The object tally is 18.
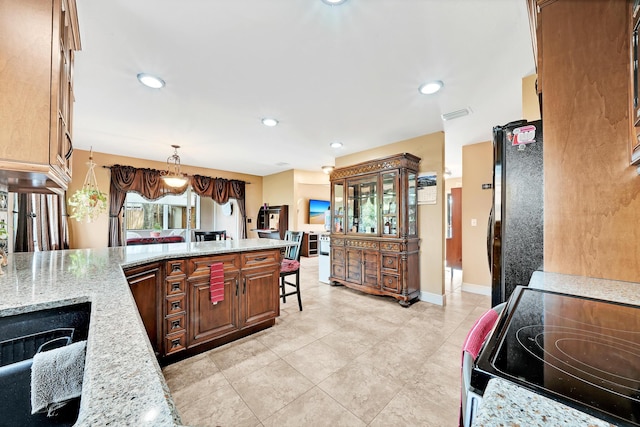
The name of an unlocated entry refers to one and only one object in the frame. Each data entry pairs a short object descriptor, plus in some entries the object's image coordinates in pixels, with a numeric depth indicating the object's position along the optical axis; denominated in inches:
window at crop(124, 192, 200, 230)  243.9
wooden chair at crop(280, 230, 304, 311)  123.0
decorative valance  196.9
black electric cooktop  16.4
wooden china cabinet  137.2
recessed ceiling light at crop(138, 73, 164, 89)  87.4
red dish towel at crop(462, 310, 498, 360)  28.1
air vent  111.3
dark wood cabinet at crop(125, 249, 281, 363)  76.5
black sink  27.1
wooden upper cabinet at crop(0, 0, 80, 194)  38.8
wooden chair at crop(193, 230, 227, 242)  259.1
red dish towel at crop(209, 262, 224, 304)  87.7
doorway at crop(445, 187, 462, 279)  199.9
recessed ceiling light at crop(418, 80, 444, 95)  90.9
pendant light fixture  166.3
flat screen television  296.2
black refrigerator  64.0
